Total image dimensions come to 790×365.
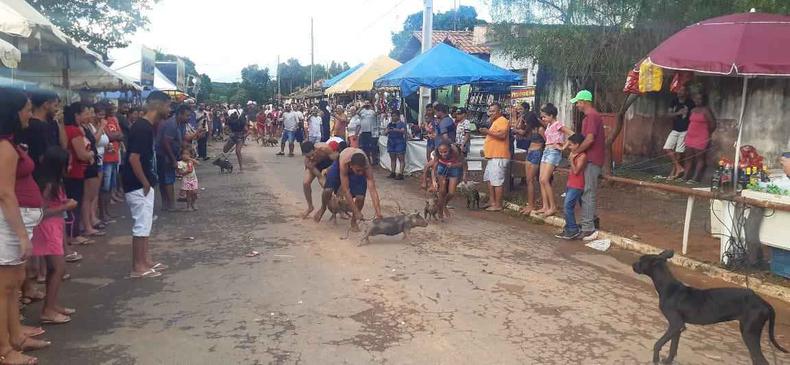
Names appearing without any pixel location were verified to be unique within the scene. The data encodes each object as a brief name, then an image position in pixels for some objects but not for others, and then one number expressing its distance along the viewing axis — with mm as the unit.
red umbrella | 6223
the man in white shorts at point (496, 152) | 10039
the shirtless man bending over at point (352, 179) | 7914
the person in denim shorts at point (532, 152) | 9769
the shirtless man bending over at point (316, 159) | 9094
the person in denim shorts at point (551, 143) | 9039
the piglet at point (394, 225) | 7484
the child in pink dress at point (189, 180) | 10062
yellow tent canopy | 17625
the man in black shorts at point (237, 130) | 16328
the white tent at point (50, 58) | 6914
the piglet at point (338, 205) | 8664
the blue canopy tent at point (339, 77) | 22734
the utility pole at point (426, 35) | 16047
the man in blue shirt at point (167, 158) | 9898
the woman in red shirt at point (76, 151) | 6871
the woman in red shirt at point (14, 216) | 3748
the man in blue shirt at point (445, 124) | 11648
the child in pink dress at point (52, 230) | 4621
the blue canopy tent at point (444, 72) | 14062
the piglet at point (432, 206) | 9117
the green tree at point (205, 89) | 50781
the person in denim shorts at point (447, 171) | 9289
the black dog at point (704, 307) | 3961
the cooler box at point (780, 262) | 6164
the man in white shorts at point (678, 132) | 12594
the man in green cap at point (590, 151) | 7980
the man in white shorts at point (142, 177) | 5938
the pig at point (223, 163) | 14961
